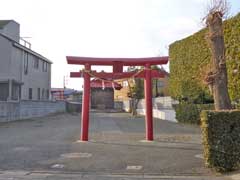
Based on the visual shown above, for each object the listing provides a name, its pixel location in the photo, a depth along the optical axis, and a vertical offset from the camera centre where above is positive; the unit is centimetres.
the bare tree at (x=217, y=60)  1018 +126
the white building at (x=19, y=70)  2903 +329
